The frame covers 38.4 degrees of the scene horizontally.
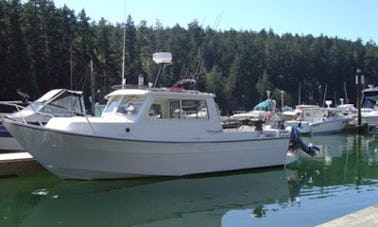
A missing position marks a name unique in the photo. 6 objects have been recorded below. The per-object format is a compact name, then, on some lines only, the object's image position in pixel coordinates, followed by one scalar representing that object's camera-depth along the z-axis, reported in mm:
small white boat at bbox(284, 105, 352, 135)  38781
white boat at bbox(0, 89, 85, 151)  20133
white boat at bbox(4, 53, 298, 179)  14352
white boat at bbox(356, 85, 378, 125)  45812
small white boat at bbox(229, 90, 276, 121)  44403
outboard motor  19594
